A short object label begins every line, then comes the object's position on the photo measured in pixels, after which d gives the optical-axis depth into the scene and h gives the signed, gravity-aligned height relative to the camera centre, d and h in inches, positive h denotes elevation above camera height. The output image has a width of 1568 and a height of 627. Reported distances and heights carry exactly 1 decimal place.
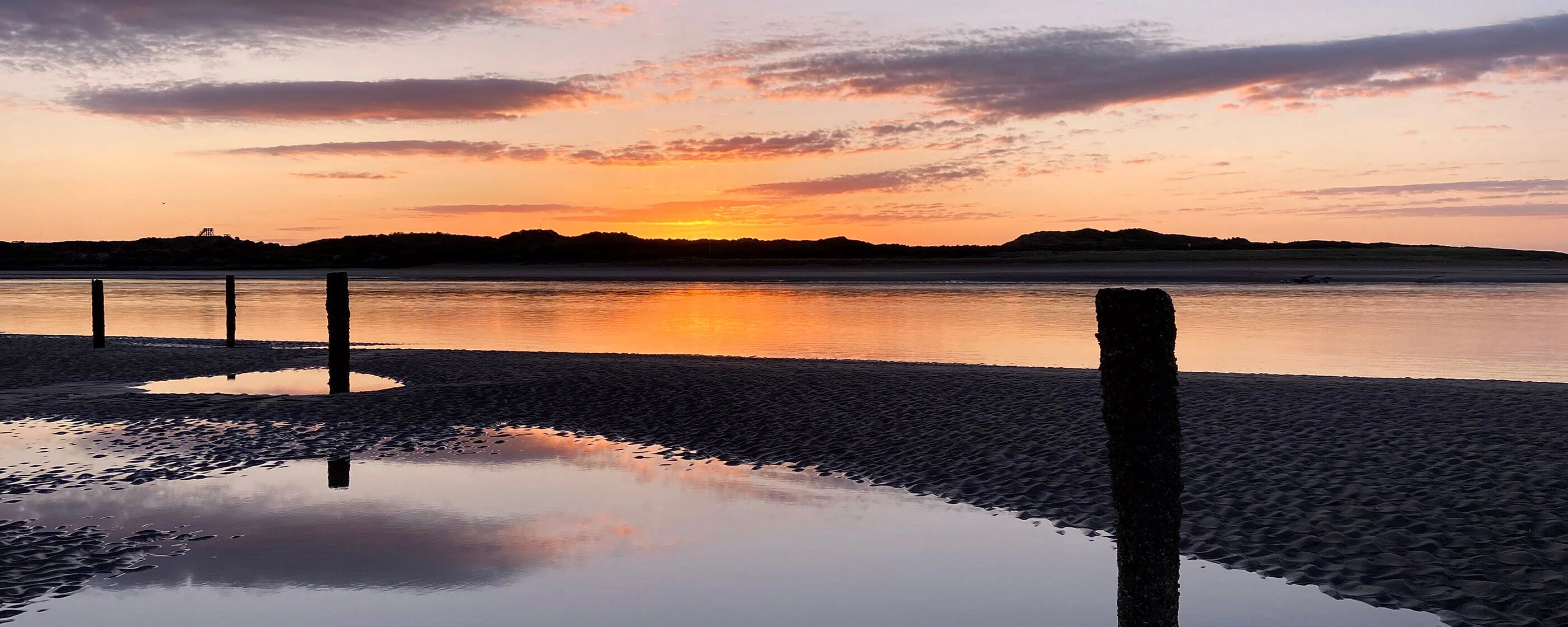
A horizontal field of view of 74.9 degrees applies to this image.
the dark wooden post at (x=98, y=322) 1143.0 -62.0
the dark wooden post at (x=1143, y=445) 237.8 -42.1
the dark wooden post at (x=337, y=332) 788.6 -50.8
